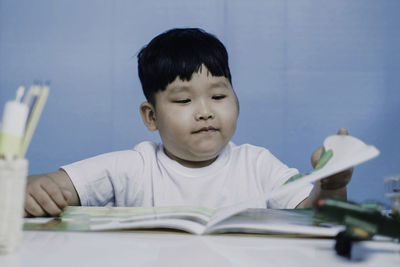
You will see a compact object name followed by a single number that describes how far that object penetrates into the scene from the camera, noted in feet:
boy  2.98
